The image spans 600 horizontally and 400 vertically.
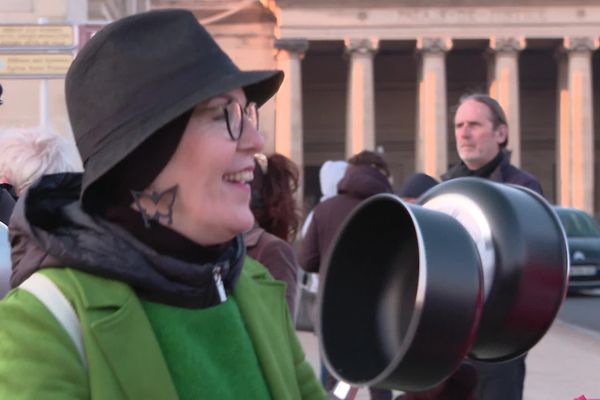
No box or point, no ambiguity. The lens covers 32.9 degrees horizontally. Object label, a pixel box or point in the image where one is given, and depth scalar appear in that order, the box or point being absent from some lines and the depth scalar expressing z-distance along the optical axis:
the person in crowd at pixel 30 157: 4.66
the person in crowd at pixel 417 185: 5.00
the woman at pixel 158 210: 1.65
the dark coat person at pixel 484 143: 4.59
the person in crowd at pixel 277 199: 4.72
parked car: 17.91
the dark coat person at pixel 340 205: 6.79
